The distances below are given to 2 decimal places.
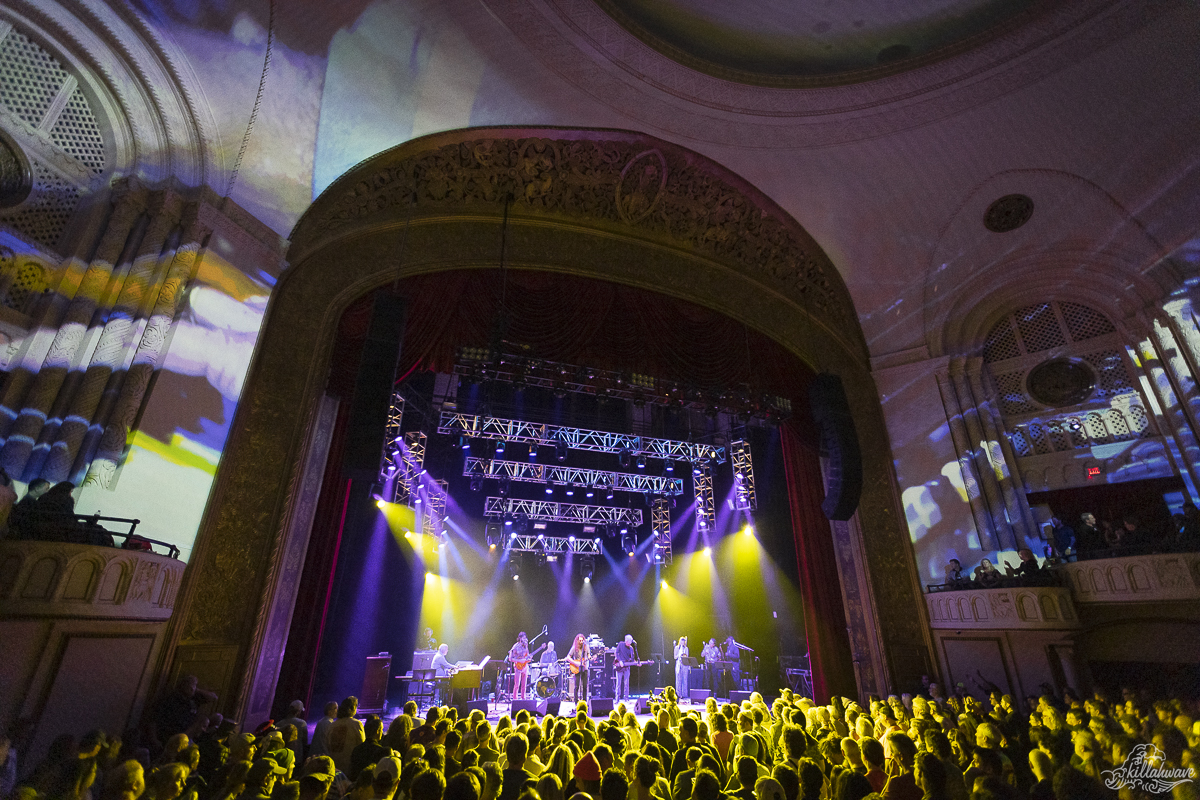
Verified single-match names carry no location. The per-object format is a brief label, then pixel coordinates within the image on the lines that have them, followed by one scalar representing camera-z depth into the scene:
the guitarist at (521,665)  11.28
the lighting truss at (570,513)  15.07
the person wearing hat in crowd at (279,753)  2.74
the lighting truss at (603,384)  8.52
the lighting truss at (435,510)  13.10
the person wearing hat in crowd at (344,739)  4.03
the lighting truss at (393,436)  9.45
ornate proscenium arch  5.97
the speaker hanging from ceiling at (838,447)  7.48
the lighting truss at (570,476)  13.25
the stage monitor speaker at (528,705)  8.83
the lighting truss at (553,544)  15.97
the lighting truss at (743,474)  13.12
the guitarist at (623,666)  12.55
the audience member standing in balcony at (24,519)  4.06
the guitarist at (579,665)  11.34
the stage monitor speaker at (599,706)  9.19
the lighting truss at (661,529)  15.61
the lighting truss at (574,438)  11.48
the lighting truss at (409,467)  11.39
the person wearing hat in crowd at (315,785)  2.14
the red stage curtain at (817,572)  8.74
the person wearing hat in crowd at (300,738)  3.96
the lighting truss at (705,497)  14.31
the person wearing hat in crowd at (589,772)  3.08
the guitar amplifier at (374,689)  9.09
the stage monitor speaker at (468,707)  8.46
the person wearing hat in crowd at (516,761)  2.89
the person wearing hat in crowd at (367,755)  3.29
